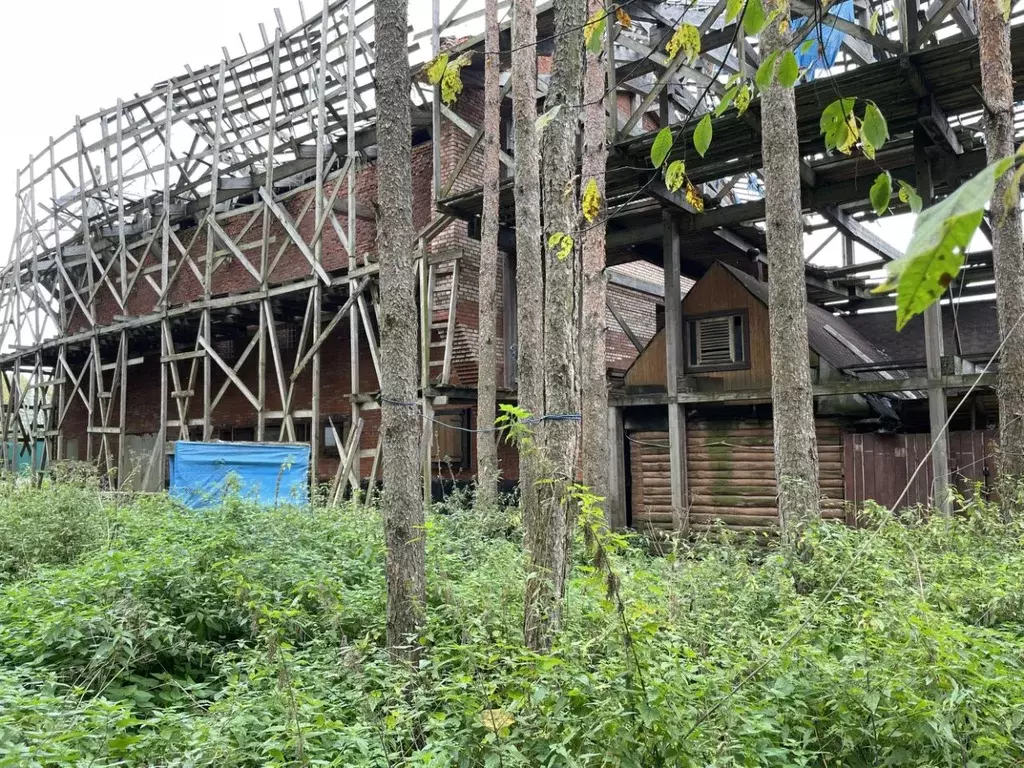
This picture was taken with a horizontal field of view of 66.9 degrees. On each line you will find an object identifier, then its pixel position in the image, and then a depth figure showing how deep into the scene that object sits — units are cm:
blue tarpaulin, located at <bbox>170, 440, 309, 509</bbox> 1388
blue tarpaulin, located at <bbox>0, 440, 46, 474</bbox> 2520
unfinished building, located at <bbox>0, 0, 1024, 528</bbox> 1094
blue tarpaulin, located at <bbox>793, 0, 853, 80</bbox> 1126
